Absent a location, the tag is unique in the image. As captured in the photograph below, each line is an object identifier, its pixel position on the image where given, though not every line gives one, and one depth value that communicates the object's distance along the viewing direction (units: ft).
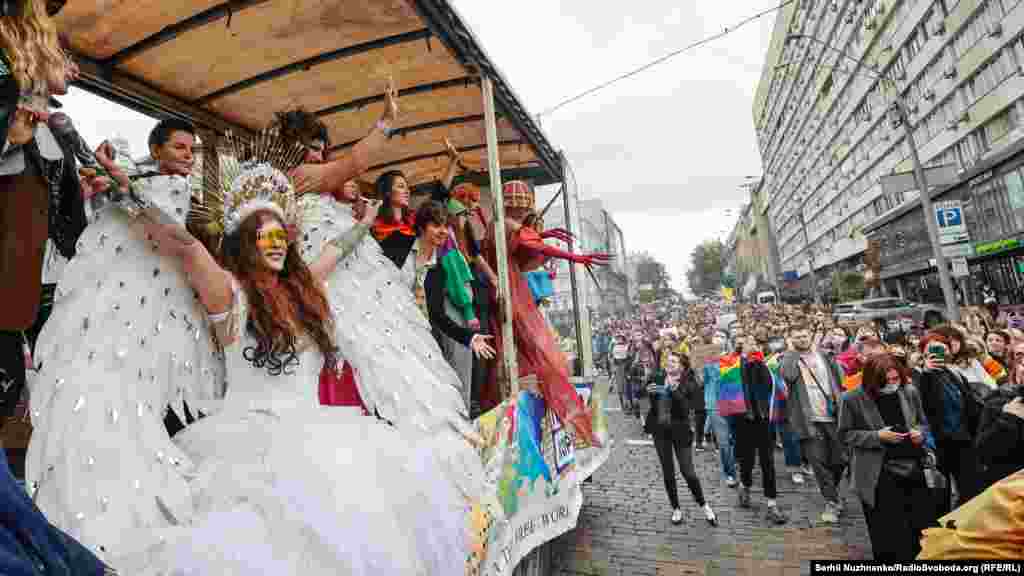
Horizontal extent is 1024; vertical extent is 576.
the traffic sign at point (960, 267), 36.04
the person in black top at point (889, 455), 12.55
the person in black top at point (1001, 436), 11.44
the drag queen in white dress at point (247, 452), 4.51
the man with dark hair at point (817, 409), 18.57
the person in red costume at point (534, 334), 14.44
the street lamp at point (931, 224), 38.09
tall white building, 71.15
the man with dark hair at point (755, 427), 19.72
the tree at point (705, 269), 393.50
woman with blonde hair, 4.23
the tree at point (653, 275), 339.57
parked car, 50.44
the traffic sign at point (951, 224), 33.94
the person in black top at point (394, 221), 11.19
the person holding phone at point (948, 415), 14.48
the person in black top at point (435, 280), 11.27
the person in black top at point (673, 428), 19.35
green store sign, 63.46
